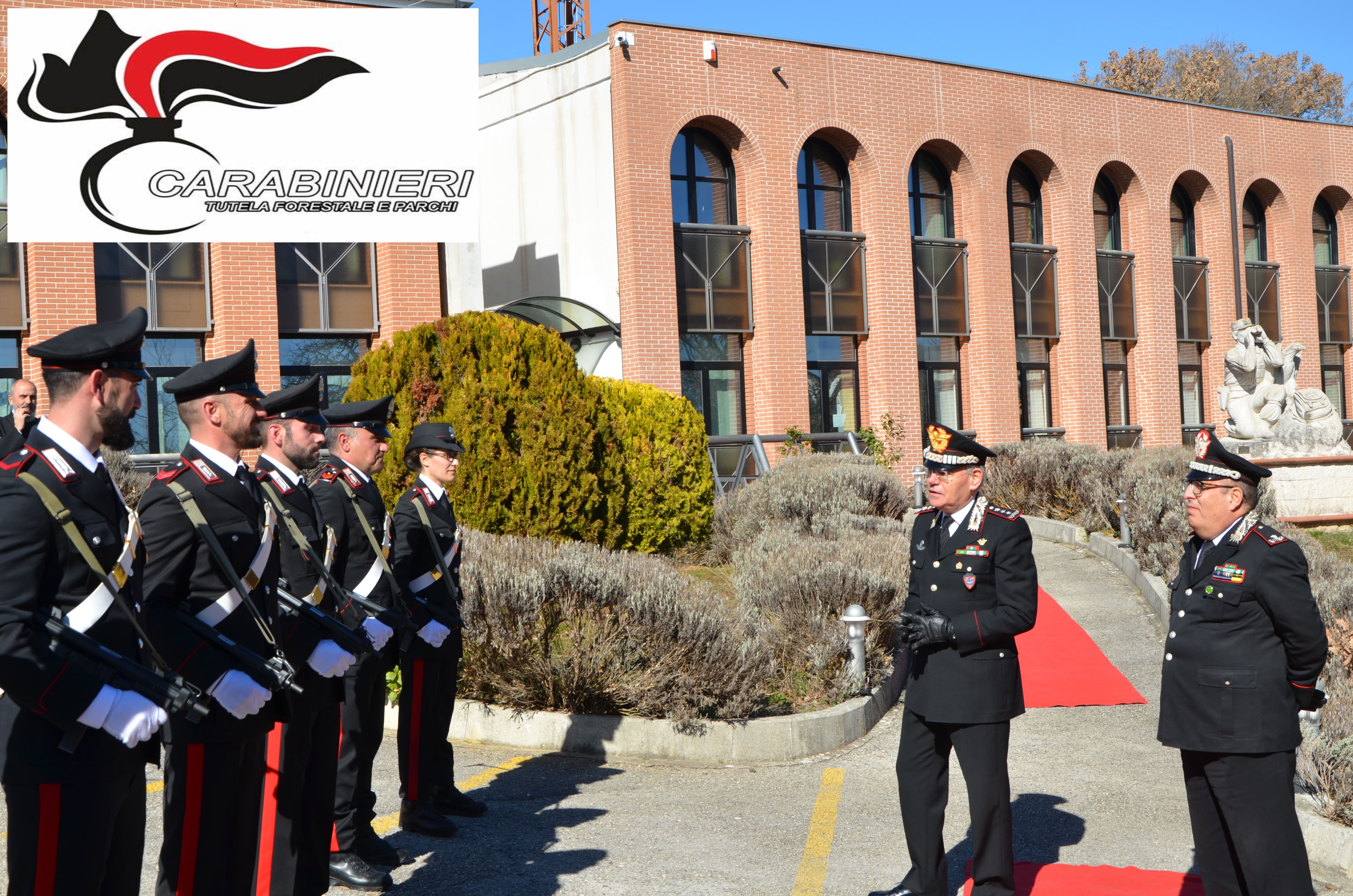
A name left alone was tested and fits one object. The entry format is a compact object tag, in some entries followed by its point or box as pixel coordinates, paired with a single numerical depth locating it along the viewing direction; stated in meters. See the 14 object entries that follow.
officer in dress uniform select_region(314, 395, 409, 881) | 5.24
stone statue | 19.73
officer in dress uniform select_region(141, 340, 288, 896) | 3.73
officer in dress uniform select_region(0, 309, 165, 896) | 3.09
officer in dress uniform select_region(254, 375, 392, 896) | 4.46
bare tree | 46.75
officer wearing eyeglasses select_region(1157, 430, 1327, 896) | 4.27
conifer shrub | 11.68
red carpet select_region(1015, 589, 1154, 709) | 9.30
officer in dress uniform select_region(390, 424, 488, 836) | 5.86
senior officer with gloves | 4.84
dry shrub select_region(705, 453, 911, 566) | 14.65
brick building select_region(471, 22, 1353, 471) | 22.75
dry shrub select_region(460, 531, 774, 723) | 7.59
